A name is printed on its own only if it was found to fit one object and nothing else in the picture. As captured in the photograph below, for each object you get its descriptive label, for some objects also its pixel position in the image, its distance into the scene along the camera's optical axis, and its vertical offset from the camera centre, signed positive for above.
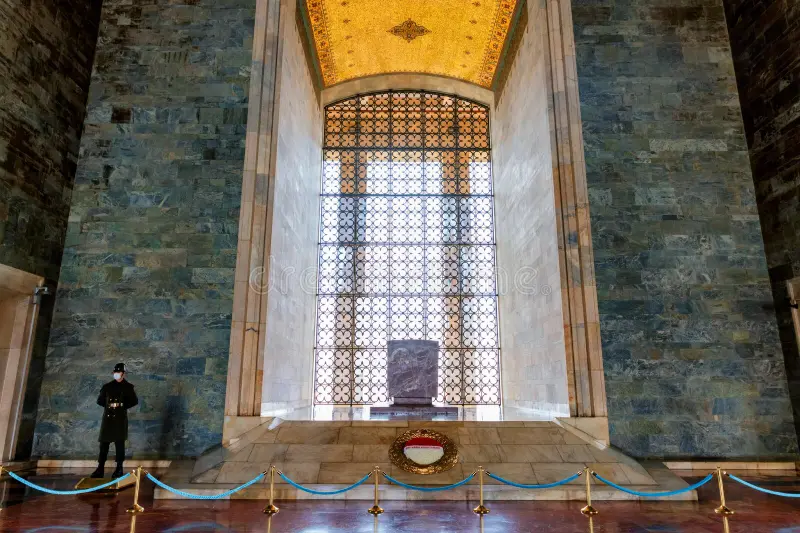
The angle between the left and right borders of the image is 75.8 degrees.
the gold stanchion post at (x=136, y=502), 4.12 -0.97
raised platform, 5.39 -0.91
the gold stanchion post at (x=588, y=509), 4.38 -1.08
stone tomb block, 8.82 +0.15
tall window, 11.48 +3.13
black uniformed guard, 5.57 -0.35
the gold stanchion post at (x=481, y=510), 4.32 -1.07
